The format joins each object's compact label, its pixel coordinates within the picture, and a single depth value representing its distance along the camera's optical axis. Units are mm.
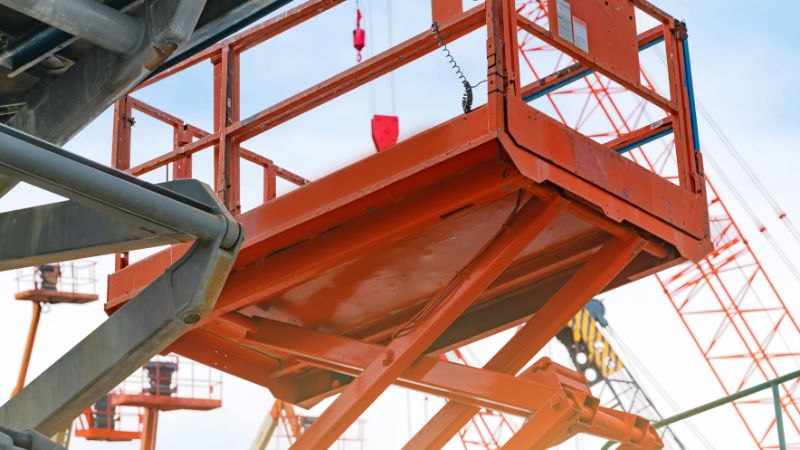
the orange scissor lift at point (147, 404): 52531
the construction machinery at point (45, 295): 52625
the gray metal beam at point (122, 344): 6582
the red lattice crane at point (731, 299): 60531
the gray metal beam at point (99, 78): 7297
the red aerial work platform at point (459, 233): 10031
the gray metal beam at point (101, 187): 5910
